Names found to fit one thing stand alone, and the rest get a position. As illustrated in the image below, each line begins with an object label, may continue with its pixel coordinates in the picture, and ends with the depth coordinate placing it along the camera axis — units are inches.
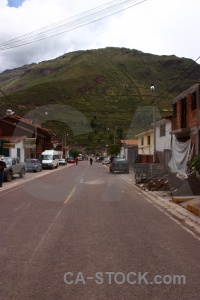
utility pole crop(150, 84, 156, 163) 749.5
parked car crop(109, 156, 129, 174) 954.0
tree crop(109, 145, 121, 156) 1735.3
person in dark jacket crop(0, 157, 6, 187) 517.6
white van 1208.9
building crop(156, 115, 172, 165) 863.1
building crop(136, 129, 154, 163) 1121.1
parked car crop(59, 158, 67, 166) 1732.6
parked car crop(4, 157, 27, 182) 633.0
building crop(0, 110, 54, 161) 1167.0
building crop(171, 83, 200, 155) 569.0
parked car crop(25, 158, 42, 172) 987.1
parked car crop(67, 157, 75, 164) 2213.8
